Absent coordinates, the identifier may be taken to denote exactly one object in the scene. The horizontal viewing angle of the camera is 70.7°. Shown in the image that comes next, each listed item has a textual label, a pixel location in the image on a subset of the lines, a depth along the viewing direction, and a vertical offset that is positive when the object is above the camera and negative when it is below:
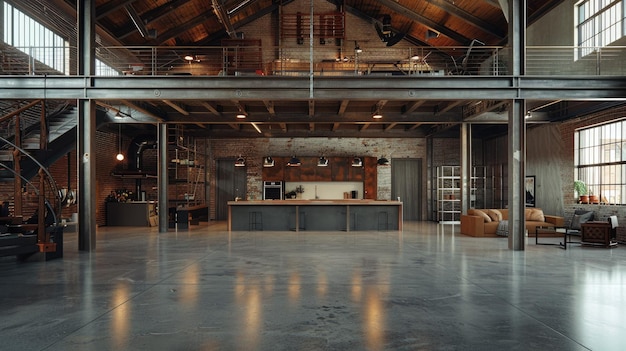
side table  10.45 -1.31
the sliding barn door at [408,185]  17.66 -0.16
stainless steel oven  17.09 -0.37
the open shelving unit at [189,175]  16.25 +0.27
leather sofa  11.84 -1.11
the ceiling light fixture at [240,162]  15.74 +0.71
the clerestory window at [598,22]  10.01 +3.75
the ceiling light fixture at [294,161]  15.13 +0.70
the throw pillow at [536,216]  12.16 -0.98
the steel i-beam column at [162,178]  13.04 +0.10
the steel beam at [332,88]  9.02 +1.94
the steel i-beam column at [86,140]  8.88 +0.87
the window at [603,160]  10.71 +0.53
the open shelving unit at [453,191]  16.70 -0.40
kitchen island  13.41 -1.06
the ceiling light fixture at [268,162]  15.84 +0.71
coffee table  9.53 -1.16
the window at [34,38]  9.98 +3.52
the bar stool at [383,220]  13.62 -1.21
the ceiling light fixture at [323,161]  15.35 +0.71
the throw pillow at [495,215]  12.29 -0.97
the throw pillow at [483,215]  12.00 -0.93
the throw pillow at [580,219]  11.00 -0.97
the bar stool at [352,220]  13.53 -1.19
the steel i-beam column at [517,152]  9.09 +0.59
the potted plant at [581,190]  11.62 -0.26
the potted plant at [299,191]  17.14 -0.37
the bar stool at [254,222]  13.45 -1.23
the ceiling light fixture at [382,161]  15.31 +0.70
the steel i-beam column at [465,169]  13.28 +0.36
